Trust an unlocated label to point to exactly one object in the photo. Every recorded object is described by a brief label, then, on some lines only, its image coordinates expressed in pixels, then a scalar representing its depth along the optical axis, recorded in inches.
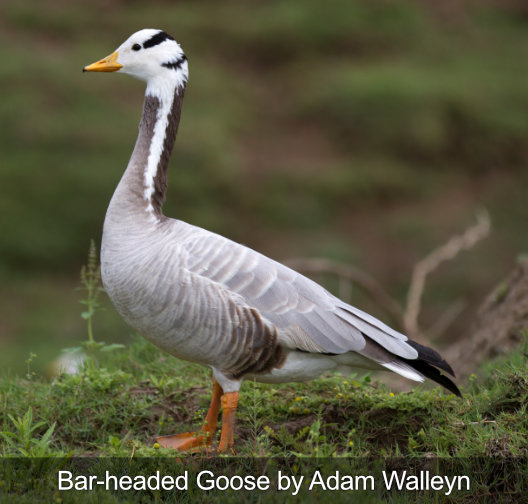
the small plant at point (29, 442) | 308.8
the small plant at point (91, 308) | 382.8
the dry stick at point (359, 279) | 559.5
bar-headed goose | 323.3
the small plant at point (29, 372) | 383.6
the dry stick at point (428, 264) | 571.7
